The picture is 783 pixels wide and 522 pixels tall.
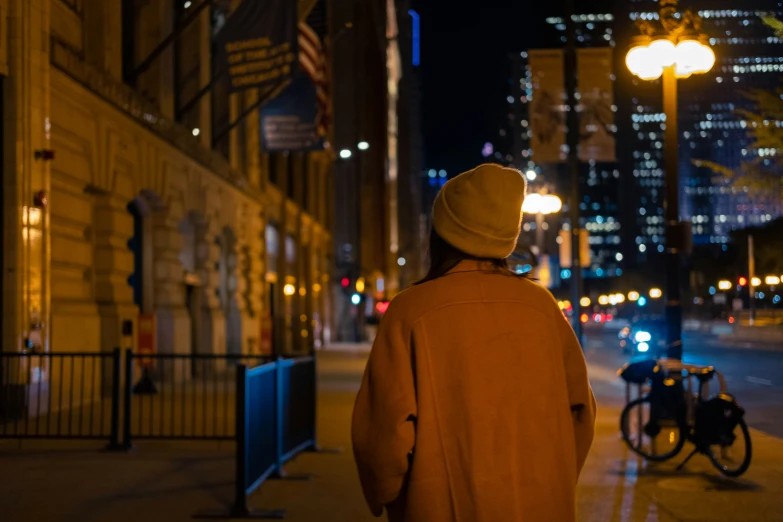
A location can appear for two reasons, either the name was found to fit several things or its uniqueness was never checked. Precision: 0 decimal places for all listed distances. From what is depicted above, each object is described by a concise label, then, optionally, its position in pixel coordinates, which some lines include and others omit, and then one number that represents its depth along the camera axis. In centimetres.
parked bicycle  913
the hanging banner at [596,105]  1783
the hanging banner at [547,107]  1791
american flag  2710
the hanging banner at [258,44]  1972
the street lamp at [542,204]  2803
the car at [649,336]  1812
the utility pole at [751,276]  5601
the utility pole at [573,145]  1866
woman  279
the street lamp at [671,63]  1238
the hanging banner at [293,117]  2675
